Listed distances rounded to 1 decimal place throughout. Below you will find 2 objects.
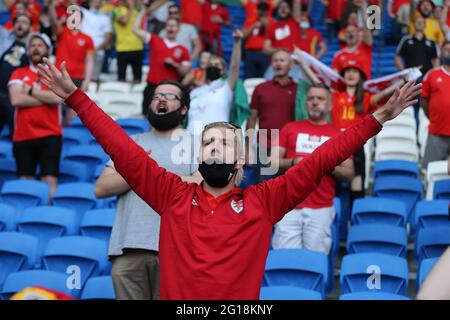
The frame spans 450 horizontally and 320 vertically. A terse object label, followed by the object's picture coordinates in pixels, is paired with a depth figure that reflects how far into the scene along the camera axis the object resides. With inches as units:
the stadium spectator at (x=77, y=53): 808.9
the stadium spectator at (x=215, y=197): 275.9
